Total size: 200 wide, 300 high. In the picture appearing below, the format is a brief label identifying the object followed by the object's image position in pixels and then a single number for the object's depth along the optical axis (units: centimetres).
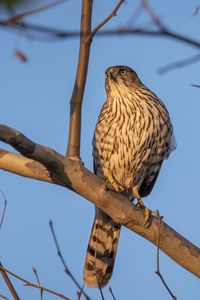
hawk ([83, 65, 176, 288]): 1063
